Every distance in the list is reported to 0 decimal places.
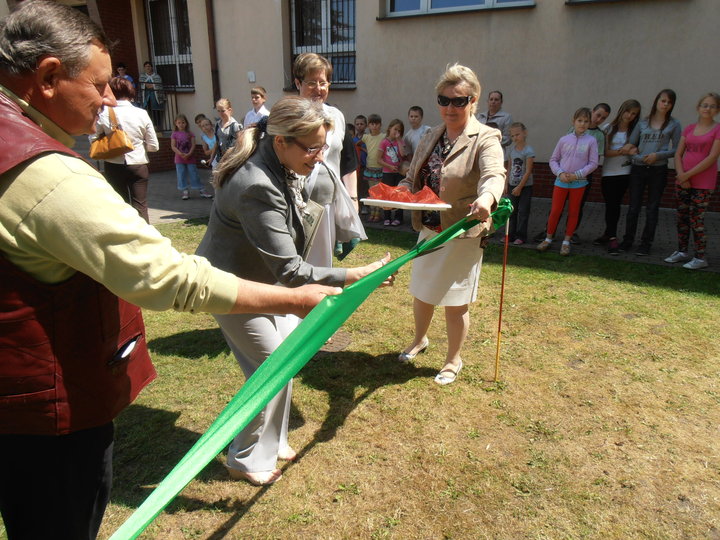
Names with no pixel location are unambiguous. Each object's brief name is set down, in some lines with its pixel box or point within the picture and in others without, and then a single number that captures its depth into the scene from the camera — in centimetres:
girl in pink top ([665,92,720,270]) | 611
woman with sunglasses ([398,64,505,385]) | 319
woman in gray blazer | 226
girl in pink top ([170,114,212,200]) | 1124
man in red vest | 121
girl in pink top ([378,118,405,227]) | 884
